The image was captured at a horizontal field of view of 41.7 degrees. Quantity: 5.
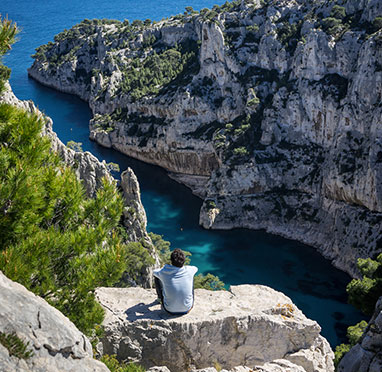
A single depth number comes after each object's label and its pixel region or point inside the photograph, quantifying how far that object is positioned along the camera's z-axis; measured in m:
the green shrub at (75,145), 65.59
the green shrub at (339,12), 59.62
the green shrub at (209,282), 41.40
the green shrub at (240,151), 61.72
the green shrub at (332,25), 58.62
